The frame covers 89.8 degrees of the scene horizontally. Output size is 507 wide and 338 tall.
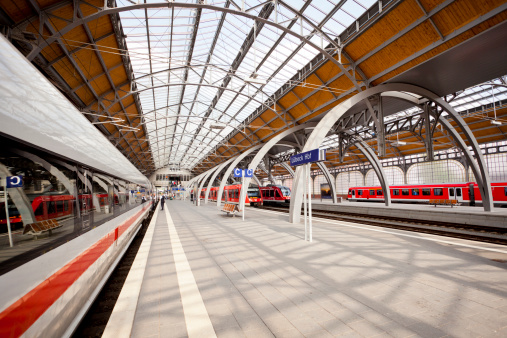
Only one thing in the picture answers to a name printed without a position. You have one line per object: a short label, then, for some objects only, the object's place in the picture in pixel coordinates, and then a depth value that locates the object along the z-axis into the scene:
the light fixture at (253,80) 12.00
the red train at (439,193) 21.55
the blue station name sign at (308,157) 8.52
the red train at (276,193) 28.83
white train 2.31
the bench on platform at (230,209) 16.05
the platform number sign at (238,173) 19.34
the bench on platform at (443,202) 21.74
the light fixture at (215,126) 17.98
